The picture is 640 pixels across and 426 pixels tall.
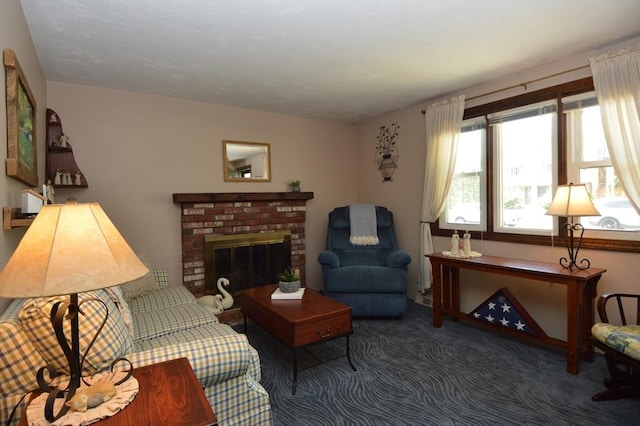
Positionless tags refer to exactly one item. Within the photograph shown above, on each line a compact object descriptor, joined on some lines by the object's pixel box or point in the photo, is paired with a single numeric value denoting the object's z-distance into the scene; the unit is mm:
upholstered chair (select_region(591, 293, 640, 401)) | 1942
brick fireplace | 3725
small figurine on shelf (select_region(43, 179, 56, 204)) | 2221
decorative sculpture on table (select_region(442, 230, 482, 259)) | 3270
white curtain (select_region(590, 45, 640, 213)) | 2408
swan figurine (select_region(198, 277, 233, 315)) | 3467
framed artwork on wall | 1606
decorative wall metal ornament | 4441
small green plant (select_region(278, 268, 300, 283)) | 2904
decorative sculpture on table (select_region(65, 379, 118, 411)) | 1071
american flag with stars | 2736
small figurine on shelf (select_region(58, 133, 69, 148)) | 2970
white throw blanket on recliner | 4168
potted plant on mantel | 4426
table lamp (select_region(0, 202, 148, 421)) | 951
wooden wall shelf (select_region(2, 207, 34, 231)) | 1525
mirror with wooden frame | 4031
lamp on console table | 2484
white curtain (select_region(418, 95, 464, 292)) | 3594
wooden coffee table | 2336
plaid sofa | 1202
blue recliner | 3547
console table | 2439
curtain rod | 2754
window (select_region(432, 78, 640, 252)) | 2688
